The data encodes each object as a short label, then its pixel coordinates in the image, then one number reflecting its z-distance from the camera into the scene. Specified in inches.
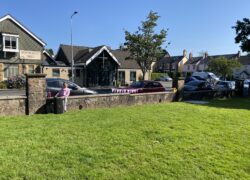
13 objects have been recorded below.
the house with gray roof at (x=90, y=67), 1360.7
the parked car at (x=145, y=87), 673.0
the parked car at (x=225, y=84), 1100.2
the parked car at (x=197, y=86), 850.7
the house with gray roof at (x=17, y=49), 1157.7
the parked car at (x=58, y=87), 507.3
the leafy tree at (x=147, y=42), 1258.0
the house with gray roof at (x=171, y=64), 3213.3
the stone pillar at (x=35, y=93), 374.0
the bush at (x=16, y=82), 1109.1
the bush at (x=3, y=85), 1084.3
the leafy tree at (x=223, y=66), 2287.2
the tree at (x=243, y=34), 989.8
